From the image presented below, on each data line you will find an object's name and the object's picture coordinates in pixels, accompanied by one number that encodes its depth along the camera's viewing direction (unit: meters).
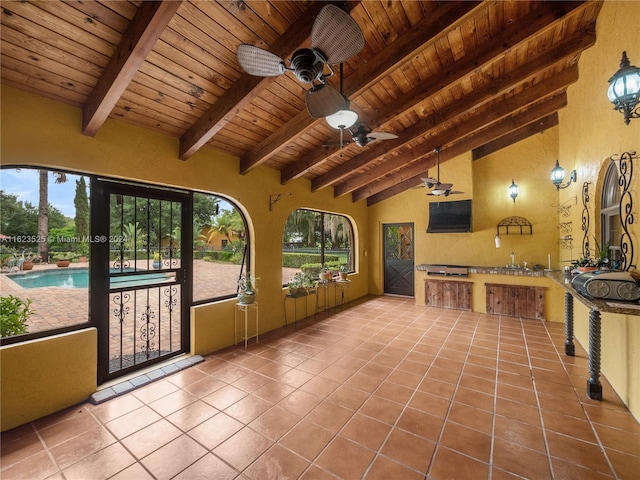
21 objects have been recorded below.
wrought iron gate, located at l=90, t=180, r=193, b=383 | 2.89
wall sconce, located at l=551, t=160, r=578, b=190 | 4.41
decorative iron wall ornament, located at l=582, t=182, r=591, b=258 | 3.55
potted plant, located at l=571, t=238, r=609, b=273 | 2.76
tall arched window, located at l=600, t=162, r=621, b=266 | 2.84
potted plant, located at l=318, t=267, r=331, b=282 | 5.79
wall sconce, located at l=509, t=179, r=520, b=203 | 5.67
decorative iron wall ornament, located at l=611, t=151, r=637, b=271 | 2.40
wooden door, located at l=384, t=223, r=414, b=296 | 7.48
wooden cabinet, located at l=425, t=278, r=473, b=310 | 5.99
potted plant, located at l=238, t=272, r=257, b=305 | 4.04
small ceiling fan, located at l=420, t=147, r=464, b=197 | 4.66
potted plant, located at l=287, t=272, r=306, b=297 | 5.13
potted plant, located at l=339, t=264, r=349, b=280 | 6.07
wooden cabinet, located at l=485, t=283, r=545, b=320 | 5.33
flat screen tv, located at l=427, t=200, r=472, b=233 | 6.04
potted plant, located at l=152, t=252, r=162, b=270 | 3.39
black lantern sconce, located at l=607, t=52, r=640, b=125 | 1.85
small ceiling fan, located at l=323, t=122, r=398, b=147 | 2.90
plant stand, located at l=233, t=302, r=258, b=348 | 4.08
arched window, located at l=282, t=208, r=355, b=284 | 6.93
